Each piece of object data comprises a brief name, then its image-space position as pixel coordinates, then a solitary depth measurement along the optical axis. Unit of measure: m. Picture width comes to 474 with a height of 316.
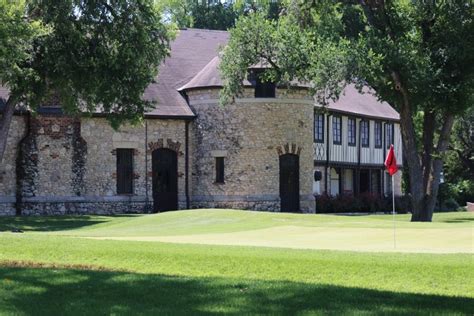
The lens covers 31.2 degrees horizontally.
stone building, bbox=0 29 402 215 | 33.34
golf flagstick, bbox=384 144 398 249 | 24.67
